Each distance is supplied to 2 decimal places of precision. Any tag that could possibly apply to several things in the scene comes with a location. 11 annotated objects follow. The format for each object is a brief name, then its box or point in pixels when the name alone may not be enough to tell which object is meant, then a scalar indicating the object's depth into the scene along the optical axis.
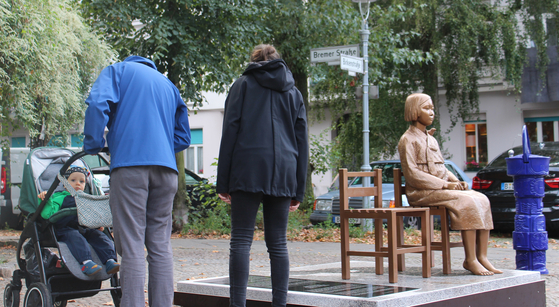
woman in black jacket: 3.89
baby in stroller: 4.32
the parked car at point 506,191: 10.16
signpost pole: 11.04
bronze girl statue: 5.01
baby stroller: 4.24
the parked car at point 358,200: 11.80
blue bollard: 6.20
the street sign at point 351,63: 10.26
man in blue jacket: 3.54
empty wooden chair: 4.66
